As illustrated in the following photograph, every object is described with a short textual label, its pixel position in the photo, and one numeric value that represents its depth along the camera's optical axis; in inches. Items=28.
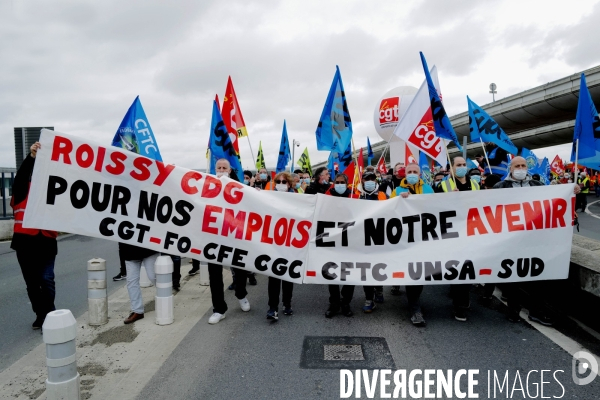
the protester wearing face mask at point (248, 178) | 356.6
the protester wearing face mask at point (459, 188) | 186.2
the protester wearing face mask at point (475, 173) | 298.1
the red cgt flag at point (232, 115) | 298.5
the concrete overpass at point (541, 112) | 863.1
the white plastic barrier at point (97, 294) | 183.8
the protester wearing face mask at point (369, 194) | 198.8
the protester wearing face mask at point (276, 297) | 186.1
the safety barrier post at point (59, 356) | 110.0
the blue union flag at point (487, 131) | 270.7
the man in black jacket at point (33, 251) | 172.4
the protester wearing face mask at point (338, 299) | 192.5
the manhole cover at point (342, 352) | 145.4
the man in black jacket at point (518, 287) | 181.3
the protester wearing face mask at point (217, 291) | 187.2
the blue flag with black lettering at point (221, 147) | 236.8
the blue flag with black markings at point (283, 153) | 514.9
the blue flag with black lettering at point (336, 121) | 265.0
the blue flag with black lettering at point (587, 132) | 200.4
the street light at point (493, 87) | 1250.1
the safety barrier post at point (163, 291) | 181.9
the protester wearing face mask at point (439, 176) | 298.3
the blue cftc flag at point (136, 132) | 275.9
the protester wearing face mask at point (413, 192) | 181.4
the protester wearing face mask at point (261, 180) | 382.6
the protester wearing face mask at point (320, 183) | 231.6
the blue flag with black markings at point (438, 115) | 221.3
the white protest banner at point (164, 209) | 165.0
